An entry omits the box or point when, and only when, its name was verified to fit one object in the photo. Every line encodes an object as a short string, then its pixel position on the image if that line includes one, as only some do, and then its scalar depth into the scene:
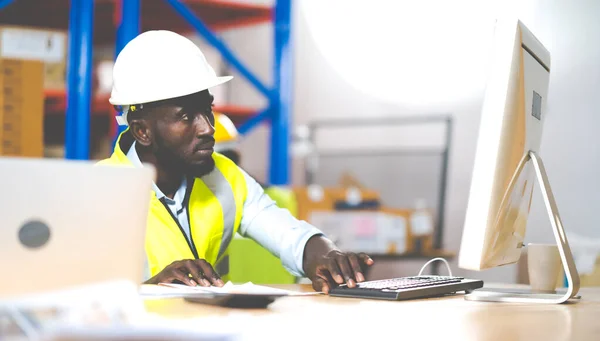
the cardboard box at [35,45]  3.73
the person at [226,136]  4.39
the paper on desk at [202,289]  2.08
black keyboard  2.17
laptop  1.70
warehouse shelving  3.64
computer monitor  2.08
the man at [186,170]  2.55
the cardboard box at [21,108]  3.68
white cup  2.36
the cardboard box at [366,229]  5.20
